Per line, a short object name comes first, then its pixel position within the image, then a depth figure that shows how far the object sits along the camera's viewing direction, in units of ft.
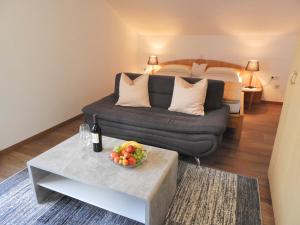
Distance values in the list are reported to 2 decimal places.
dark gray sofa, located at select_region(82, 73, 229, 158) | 6.76
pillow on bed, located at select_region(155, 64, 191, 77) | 14.30
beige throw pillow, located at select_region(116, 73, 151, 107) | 8.67
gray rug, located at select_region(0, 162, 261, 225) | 5.02
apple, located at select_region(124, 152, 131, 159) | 4.70
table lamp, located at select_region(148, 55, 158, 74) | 16.46
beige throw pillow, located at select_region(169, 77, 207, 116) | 7.79
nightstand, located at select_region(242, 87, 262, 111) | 13.41
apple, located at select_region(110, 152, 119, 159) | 4.88
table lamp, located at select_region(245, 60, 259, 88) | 13.58
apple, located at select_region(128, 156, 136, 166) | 4.65
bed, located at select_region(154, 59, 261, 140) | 13.49
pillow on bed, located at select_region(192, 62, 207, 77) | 14.73
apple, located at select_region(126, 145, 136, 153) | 4.79
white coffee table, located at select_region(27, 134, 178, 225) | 4.27
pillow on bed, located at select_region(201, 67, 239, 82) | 12.77
